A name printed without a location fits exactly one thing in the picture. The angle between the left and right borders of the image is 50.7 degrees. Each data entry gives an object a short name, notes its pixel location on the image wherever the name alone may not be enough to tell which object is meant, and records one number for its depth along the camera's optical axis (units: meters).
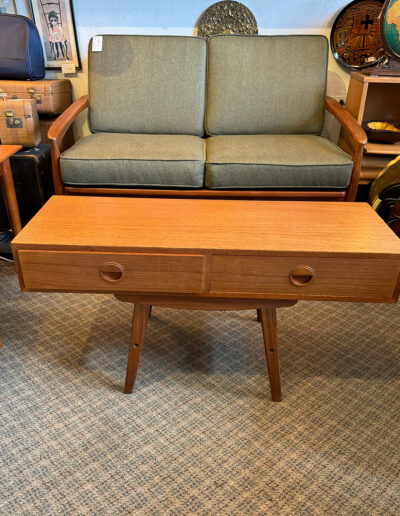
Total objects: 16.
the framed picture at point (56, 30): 2.19
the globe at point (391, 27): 1.87
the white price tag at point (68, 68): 2.29
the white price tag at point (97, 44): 2.04
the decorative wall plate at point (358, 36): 2.12
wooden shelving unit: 1.99
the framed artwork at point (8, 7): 2.17
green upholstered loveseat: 1.97
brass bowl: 2.03
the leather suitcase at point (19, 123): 1.85
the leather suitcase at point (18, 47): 2.03
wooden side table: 1.65
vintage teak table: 1.04
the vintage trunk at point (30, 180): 1.86
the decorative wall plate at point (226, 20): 2.15
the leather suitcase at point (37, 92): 2.08
